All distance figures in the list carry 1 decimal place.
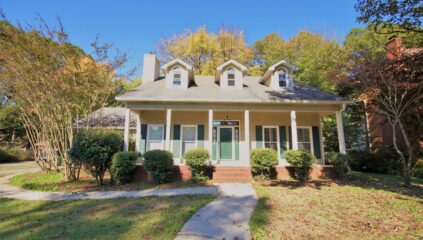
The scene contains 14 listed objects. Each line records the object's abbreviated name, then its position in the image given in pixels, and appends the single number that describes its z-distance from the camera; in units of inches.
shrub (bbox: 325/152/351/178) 363.9
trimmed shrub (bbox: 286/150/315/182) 357.1
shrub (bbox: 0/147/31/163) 780.0
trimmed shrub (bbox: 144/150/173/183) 349.1
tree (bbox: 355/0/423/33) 229.0
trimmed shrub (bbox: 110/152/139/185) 343.9
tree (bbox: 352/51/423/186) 305.6
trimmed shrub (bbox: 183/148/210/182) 353.7
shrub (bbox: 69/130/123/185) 332.2
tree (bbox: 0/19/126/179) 339.0
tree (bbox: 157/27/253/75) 788.0
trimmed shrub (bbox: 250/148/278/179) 355.6
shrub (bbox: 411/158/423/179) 414.7
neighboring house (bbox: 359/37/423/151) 528.4
